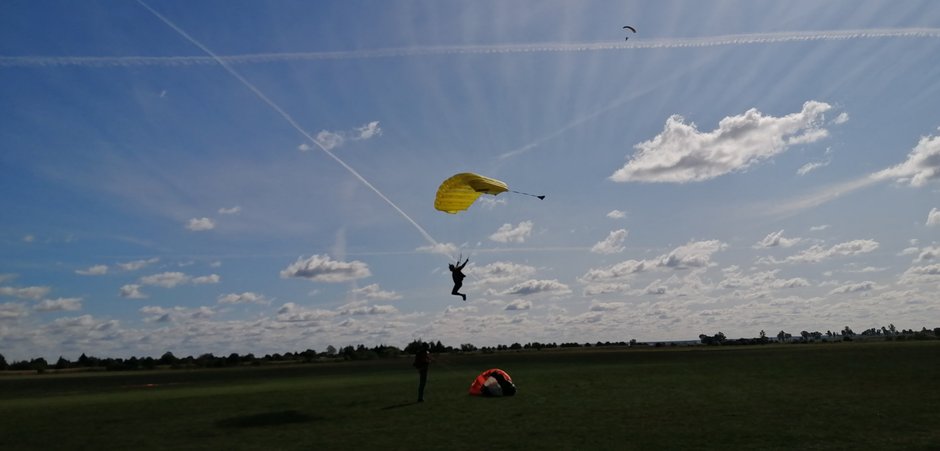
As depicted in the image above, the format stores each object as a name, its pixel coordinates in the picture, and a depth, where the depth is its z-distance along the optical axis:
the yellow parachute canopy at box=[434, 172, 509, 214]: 25.77
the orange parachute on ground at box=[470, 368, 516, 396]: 23.81
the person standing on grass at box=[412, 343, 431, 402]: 22.58
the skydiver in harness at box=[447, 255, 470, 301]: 24.00
